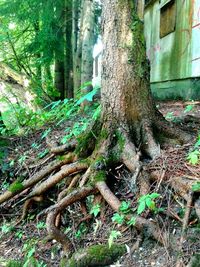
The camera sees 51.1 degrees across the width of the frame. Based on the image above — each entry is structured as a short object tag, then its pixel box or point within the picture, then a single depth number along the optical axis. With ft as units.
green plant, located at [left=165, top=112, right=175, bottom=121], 10.45
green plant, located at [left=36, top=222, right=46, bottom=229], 7.83
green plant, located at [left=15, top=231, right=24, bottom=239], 7.92
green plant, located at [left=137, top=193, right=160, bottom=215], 5.83
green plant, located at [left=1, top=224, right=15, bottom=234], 8.33
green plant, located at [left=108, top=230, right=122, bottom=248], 6.09
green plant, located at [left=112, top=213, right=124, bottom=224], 6.38
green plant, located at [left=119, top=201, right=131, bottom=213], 6.59
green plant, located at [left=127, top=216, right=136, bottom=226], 6.11
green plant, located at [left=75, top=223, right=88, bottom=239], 7.05
